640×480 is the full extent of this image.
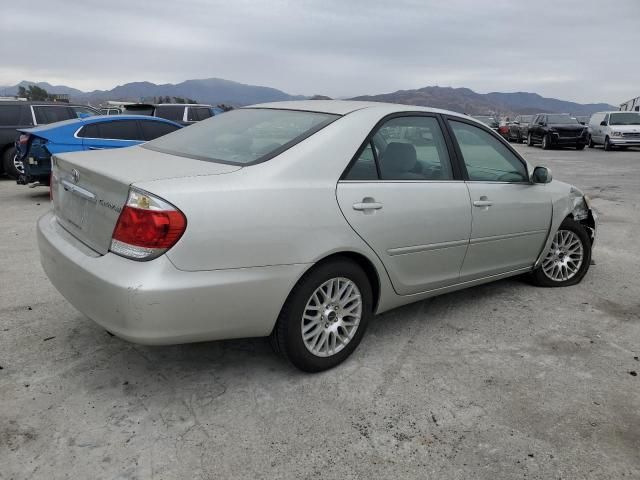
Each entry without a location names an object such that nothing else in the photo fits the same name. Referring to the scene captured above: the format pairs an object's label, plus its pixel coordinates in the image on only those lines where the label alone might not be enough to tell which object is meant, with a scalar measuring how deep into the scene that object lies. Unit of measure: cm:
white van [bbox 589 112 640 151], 2195
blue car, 807
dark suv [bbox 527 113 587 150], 2327
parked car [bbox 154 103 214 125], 1436
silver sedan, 249
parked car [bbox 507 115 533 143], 2883
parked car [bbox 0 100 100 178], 1081
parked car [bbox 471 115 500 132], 3309
